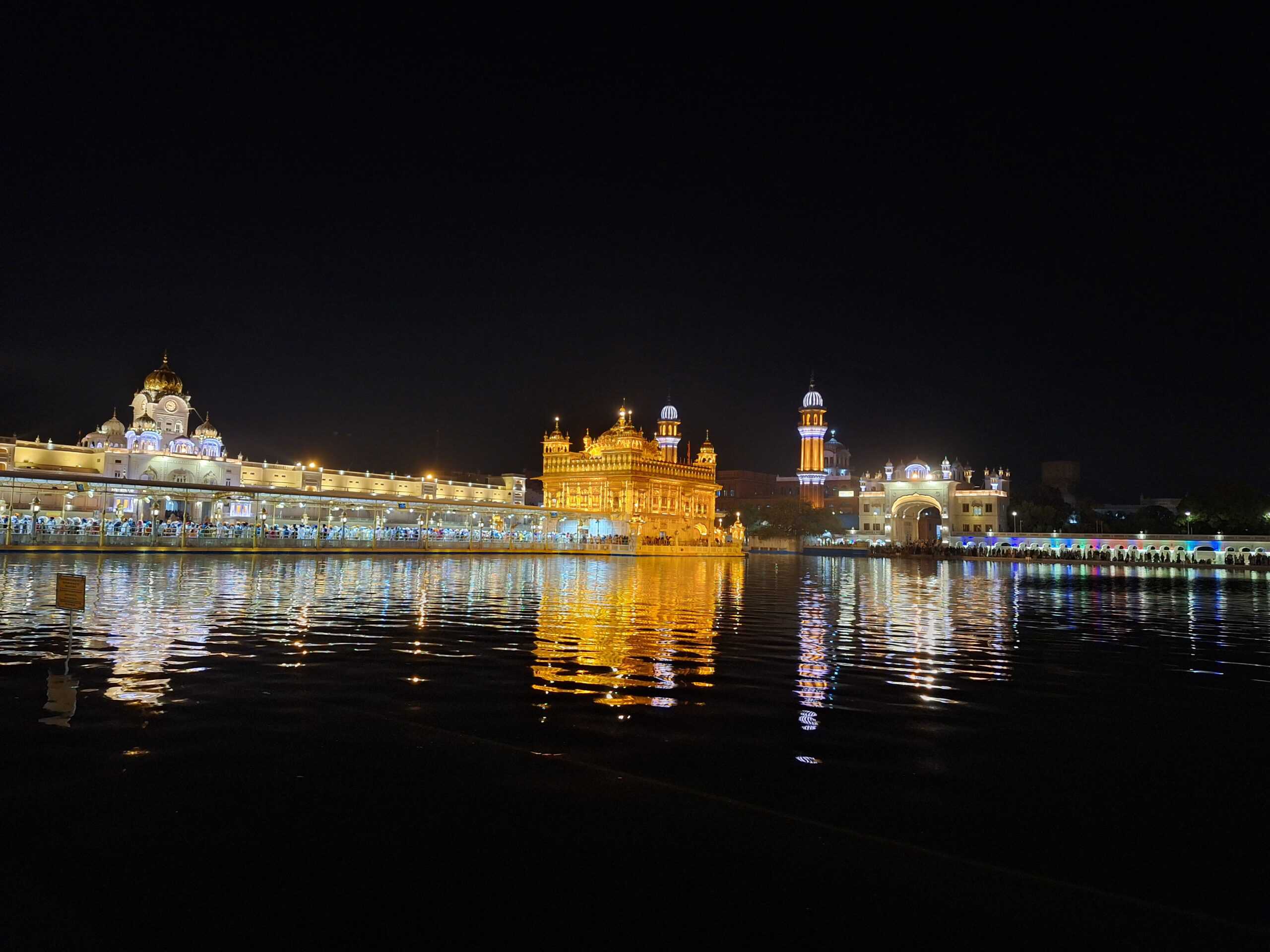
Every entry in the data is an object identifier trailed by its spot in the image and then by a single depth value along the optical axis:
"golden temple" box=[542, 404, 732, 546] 87.94
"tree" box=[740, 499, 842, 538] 111.31
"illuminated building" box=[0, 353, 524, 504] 71.19
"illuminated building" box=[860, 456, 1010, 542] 102.50
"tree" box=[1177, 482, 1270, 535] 84.06
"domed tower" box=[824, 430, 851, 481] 170.00
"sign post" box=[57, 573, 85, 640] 8.70
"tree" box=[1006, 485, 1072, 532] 101.94
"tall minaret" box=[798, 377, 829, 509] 137.75
